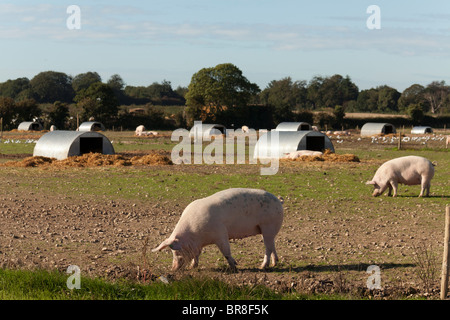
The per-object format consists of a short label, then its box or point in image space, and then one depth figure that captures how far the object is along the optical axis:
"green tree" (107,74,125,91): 162.38
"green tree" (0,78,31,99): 147.75
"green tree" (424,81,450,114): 138.96
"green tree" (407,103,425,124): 92.37
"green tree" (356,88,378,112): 136.50
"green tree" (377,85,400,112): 138.12
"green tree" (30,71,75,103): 140.75
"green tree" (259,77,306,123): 146.25
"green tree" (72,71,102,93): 147.50
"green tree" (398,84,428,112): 131.88
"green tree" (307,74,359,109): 148.62
